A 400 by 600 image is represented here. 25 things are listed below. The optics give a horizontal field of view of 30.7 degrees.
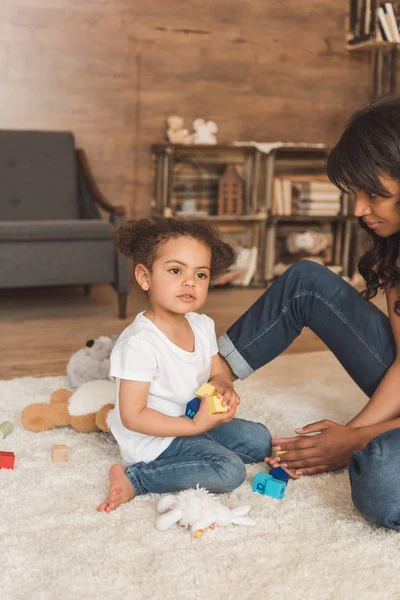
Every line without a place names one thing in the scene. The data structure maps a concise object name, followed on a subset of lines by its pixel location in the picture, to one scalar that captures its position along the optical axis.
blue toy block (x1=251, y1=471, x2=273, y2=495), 1.53
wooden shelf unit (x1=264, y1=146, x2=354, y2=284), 4.45
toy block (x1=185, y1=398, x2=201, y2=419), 1.53
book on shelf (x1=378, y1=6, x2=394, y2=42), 4.45
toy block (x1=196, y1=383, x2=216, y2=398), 1.50
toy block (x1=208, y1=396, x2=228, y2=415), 1.48
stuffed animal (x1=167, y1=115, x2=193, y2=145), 4.32
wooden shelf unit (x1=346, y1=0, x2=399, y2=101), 4.57
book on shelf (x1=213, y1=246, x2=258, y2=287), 4.42
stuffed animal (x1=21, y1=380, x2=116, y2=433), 1.87
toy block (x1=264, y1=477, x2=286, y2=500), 1.51
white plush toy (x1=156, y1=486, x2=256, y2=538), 1.35
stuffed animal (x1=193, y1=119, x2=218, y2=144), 4.37
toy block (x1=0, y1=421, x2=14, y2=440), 1.82
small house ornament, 4.37
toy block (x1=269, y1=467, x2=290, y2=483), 1.57
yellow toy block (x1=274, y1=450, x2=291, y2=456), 1.64
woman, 1.33
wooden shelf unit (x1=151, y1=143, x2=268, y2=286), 4.25
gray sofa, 3.37
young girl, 1.48
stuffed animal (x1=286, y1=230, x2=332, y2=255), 4.59
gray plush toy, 2.15
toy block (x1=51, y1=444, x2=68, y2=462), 1.68
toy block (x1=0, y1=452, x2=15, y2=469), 1.64
